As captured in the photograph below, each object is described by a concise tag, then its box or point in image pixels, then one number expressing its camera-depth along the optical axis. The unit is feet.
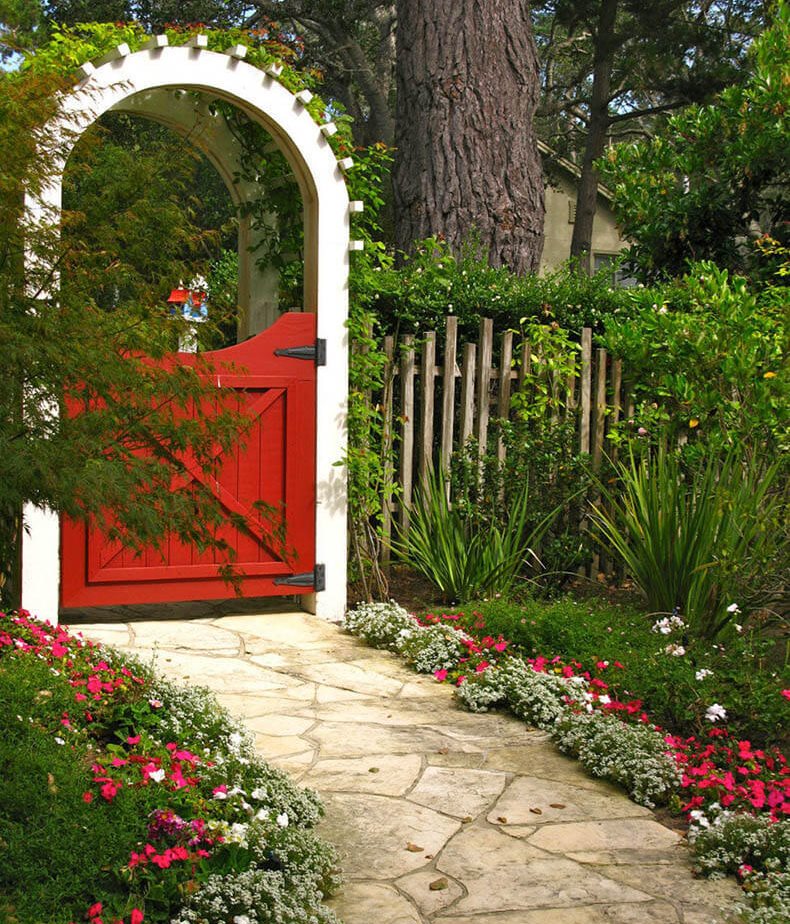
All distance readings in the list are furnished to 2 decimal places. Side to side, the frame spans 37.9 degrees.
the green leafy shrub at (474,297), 23.07
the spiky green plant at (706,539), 18.25
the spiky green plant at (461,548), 21.93
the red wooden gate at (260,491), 20.35
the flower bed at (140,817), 9.34
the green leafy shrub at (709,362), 21.52
